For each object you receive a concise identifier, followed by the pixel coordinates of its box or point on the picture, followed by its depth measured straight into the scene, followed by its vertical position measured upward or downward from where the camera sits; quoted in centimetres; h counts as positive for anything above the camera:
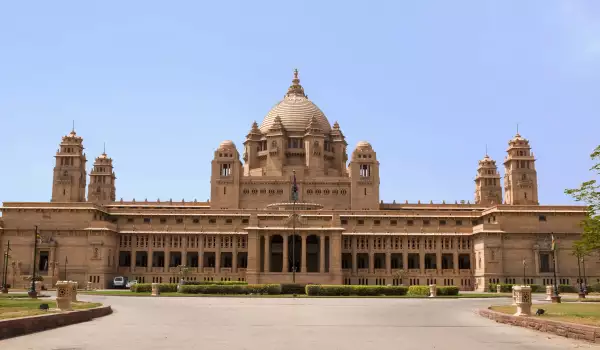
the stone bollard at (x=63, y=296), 3775 -133
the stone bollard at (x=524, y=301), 3712 -147
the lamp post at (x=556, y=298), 5641 -200
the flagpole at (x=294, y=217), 9166 +773
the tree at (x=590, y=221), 4891 +382
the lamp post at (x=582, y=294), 6519 -191
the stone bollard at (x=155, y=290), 6842 -176
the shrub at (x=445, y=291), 7306 -185
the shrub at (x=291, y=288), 7112 -157
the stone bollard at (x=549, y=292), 6312 -173
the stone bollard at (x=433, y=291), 7060 -179
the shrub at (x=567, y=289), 8681 -188
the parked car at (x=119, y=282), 9700 -139
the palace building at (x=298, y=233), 9762 +598
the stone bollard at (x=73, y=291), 4179 -126
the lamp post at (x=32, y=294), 5664 -183
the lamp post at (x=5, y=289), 6726 -170
